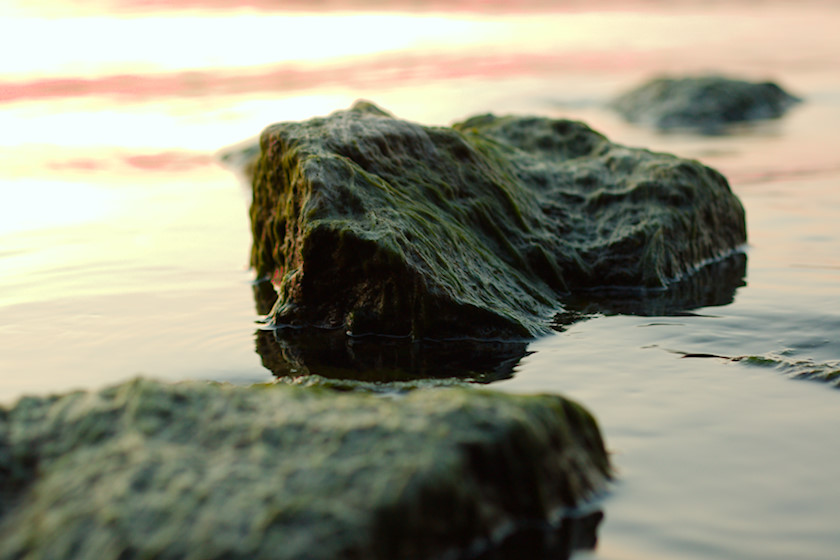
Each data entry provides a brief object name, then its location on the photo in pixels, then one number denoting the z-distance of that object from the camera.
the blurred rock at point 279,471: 1.97
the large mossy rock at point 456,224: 4.20
